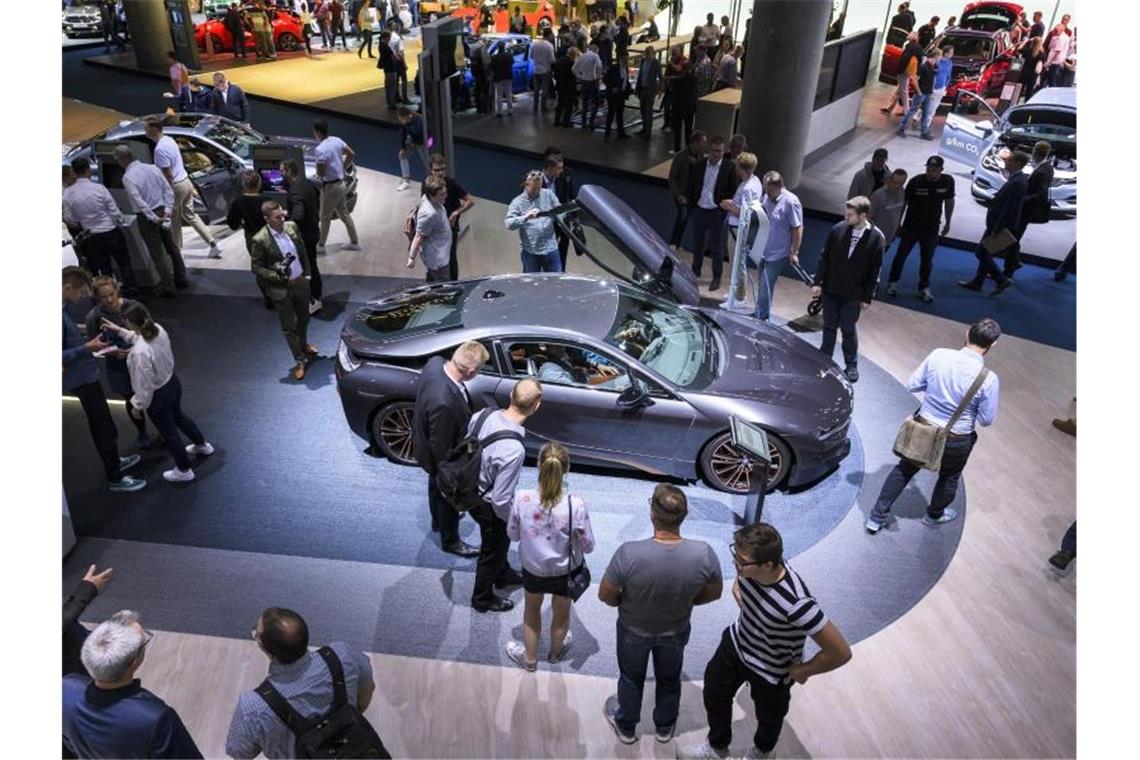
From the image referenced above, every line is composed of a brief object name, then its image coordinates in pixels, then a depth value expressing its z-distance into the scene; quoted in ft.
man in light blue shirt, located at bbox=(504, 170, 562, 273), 24.35
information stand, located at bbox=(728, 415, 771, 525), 15.10
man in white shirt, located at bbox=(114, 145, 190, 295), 25.91
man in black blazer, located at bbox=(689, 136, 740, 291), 27.40
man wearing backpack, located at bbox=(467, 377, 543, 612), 13.62
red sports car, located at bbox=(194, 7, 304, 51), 67.51
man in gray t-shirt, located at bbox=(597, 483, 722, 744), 11.25
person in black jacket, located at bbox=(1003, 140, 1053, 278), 28.55
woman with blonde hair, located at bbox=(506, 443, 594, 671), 12.34
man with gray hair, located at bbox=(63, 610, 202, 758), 9.31
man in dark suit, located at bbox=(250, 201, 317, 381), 21.70
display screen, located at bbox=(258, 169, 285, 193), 31.48
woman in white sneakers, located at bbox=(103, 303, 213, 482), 17.19
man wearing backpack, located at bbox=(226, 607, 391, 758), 9.33
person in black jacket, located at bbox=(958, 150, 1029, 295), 27.53
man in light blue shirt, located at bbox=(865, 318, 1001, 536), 16.30
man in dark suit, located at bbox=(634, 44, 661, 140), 44.93
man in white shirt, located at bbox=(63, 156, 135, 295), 24.44
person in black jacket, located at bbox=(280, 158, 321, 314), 25.31
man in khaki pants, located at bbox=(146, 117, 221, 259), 30.07
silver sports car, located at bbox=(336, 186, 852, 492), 17.94
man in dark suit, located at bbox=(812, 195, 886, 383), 21.66
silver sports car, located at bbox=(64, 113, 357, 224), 32.78
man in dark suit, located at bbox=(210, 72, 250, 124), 40.14
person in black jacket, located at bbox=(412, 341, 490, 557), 14.98
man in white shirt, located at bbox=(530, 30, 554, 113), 51.10
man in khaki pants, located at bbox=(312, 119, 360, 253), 30.78
